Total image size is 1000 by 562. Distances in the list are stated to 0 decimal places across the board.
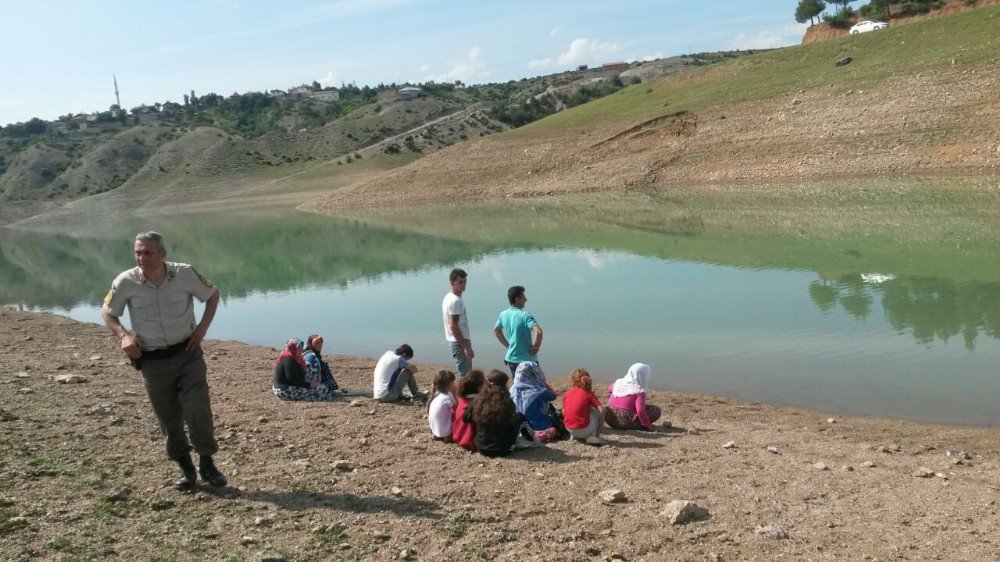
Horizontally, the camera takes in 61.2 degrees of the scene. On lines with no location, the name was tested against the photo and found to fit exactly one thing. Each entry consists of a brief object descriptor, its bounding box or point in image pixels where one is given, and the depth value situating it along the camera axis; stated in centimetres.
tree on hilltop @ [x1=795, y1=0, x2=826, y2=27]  10725
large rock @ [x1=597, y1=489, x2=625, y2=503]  644
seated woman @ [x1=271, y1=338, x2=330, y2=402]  1120
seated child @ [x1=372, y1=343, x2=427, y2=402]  1124
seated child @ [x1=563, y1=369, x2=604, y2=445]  850
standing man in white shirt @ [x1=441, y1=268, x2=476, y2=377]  1029
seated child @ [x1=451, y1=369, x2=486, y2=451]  814
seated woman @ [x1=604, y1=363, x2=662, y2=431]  925
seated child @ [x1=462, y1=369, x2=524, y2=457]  786
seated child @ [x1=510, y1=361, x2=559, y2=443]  875
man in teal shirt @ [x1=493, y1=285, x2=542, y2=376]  978
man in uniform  625
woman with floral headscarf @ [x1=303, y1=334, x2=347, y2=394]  1142
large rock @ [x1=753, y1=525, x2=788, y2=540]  573
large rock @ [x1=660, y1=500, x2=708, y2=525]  596
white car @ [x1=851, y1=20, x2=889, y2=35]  7901
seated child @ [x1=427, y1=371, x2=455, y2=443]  852
